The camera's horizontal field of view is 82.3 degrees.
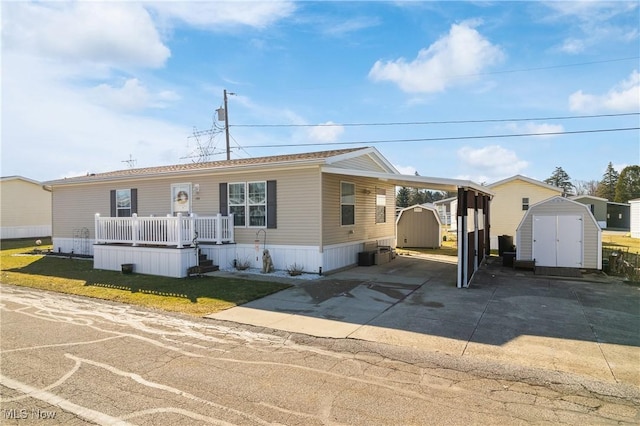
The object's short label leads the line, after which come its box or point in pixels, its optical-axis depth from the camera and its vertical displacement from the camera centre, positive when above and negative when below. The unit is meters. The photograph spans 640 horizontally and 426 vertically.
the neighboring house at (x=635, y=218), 27.47 -0.56
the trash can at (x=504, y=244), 15.72 -1.35
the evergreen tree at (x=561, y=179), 63.34 +5.70
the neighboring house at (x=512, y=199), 20.83 +0.78
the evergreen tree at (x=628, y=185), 47.41 +3.41
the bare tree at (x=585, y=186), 68.56 +4.97
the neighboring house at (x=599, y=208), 37.97 +0.35
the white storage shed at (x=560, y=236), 11.52 -0.78
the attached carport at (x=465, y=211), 9.41 +0.06
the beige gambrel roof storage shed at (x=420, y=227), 19.23 -0.71
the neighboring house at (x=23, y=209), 24.77 +0.73
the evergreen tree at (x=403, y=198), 53.69 +2.37
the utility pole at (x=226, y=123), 24.91 +6.37
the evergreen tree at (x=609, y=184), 55.12 +4.17
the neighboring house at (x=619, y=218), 41.19 -0.77
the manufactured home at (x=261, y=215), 11.05 +0.03
